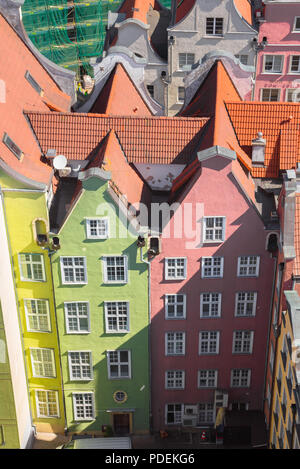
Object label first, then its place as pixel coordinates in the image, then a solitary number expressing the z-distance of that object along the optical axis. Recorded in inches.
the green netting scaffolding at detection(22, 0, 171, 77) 3796.8
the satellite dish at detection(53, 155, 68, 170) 1939.0
